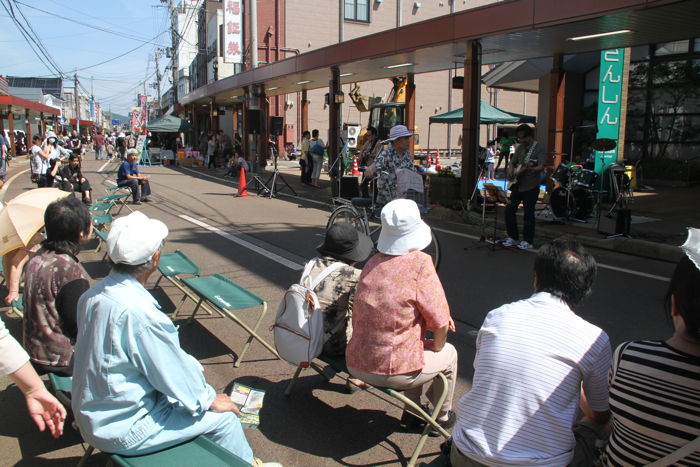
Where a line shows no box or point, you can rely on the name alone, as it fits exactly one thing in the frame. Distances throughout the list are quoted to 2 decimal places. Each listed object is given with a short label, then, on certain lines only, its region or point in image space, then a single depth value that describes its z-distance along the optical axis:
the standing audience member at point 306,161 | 20.17
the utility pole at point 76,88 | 63.88
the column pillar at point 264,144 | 25.90
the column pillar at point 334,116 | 16.50
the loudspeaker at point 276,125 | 19.72
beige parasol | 4.53
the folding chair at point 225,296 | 4.59
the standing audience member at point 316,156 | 20.06
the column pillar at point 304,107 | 24.46
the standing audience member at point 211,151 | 30.20
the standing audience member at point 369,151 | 13.29
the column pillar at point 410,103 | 18.81
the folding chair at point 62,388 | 3.21
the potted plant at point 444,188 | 12.94
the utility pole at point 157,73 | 84.39
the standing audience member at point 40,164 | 13.84
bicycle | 8.13
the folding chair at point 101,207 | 10.18
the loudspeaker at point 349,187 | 9.85
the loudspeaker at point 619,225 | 9.44
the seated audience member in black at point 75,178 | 13.28
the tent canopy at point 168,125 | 32.62
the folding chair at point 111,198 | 11.44
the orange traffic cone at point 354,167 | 24.66
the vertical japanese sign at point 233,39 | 32.19
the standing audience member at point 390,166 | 8.12
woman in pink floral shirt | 3.17
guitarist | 8.80
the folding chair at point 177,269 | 5.71
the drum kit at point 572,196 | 11.27
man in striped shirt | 2.22
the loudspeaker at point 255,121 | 20.89
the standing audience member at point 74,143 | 27.96
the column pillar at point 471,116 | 12.05
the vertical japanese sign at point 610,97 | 12.88
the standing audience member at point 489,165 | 19.80
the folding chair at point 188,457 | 2.43
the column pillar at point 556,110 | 13.68
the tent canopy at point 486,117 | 21.12
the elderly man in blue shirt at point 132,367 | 2.37
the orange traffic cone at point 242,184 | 16.50
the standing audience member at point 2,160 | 17.45
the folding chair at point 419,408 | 3.14
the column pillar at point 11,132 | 33.97
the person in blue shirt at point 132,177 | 14.43
